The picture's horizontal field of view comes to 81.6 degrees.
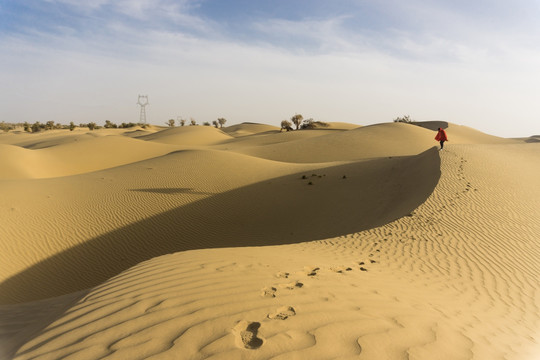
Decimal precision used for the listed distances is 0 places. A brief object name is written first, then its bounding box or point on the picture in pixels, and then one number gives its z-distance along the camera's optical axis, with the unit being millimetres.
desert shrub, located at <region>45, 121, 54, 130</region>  67250
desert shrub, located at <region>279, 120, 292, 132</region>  67875
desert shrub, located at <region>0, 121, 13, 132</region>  63525
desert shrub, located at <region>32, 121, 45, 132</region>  63075
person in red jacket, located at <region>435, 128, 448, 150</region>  16469
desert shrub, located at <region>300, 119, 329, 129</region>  65269
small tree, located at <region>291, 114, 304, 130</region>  66562
